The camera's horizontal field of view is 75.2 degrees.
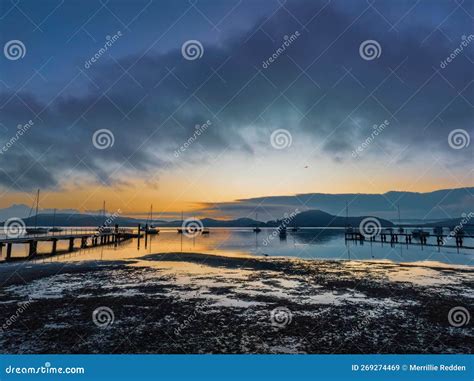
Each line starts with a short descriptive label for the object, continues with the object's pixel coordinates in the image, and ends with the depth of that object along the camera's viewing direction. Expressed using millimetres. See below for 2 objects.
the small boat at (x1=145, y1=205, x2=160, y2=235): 105456
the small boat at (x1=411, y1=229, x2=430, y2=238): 73681
